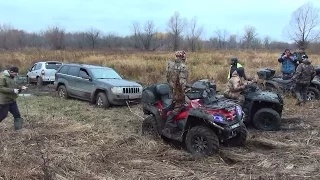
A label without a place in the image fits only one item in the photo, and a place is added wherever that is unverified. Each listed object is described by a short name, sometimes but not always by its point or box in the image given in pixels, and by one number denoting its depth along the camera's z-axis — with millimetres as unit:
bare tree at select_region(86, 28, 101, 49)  76731
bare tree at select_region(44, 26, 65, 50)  70756
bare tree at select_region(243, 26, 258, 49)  90106
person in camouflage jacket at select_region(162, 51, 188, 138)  6742
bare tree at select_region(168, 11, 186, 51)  76650
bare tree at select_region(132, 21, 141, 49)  75412
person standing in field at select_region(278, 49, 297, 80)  12883
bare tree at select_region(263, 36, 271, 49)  90112
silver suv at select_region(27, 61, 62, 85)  18984
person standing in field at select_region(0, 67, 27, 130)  7883
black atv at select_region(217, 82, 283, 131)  8406
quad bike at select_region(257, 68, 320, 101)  12116
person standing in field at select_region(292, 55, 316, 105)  11344
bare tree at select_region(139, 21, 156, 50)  75562
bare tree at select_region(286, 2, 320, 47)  50503
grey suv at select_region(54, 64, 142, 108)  11781
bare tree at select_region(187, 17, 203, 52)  68075
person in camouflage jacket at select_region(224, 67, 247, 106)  8195
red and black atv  6125
